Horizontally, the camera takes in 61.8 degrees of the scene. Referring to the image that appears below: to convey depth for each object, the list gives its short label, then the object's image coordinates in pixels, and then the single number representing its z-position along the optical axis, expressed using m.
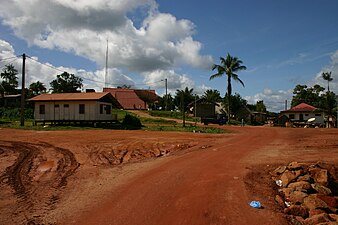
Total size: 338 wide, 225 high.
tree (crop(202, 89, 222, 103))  72.56
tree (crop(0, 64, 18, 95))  67.51
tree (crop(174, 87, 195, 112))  61.95
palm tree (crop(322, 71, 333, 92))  48.22
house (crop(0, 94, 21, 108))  55.16
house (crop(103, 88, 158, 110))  58.97
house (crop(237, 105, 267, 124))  50.57
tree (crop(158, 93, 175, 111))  67.07
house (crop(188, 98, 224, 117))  53.50
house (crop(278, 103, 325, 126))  46.25
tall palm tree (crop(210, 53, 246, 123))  43.66
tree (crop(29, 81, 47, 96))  63.08
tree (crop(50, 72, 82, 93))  60.31
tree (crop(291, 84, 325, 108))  62.04
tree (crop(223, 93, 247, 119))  54.00
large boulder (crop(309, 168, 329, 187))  8.57
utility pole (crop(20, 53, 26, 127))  29.05
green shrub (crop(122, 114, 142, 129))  30.62
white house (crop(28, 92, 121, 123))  29.77
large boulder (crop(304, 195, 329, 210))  6.69
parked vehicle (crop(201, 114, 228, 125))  38.21
